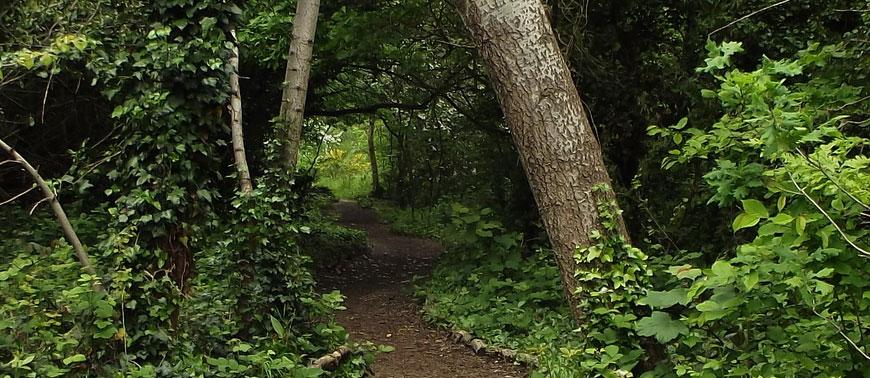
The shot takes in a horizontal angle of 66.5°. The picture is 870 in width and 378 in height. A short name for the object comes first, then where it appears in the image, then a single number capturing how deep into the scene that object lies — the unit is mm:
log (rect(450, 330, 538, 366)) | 6130
